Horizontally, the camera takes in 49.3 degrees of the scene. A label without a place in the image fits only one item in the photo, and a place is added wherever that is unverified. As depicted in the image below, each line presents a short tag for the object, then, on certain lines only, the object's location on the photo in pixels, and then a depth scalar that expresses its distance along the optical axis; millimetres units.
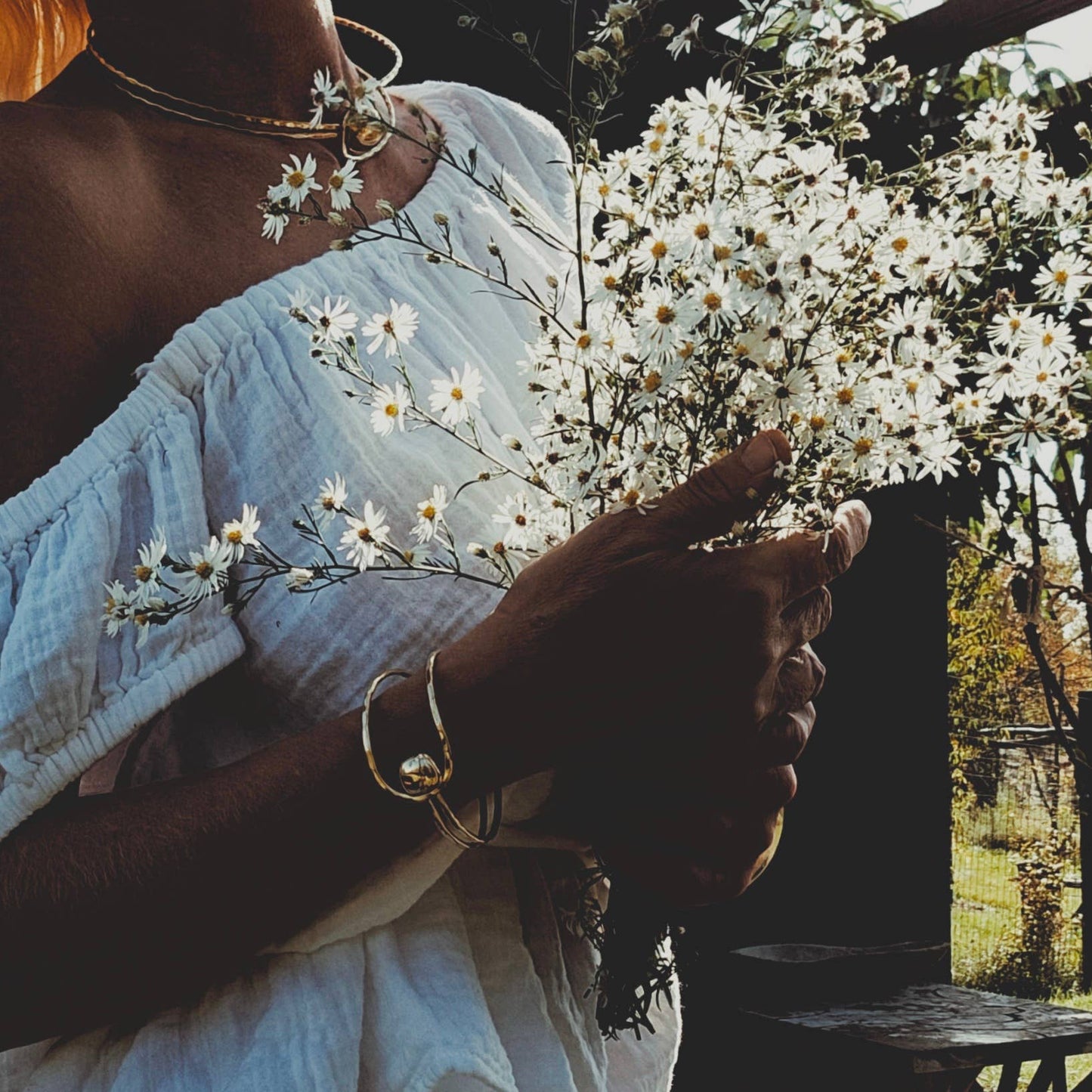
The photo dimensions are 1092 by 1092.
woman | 938
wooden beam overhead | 3580
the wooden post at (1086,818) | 7082
